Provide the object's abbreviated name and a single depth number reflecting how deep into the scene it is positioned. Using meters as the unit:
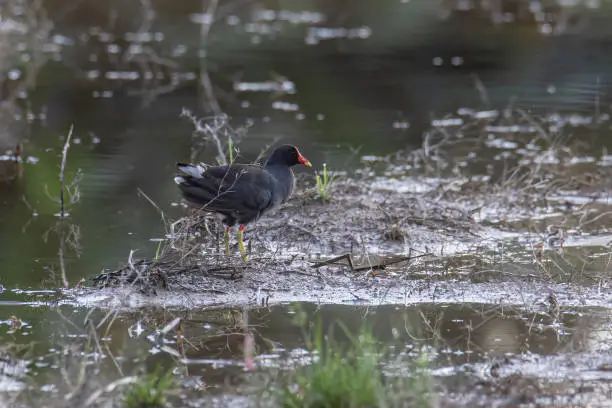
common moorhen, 16.44
